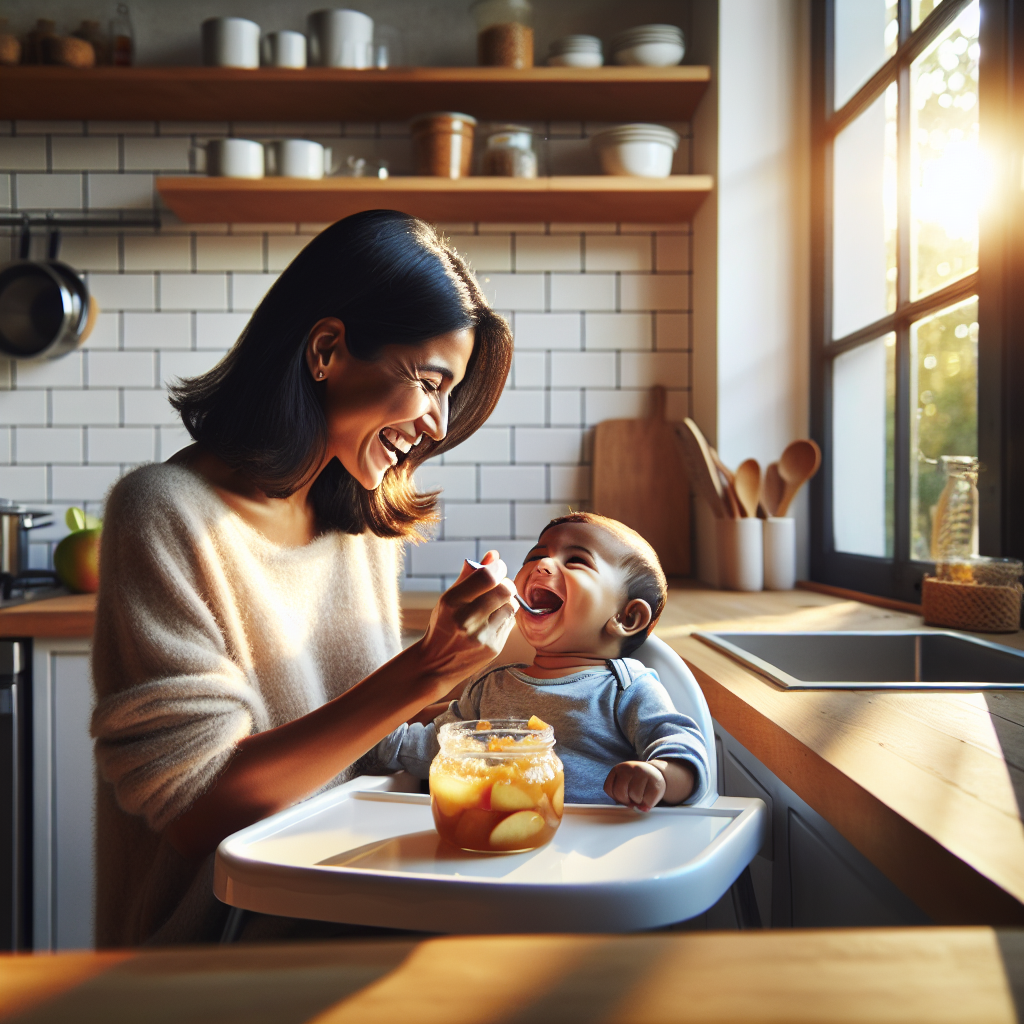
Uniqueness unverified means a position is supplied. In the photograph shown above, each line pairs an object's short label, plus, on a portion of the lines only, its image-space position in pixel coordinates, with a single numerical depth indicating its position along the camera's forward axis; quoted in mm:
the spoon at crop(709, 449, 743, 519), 2477
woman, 950
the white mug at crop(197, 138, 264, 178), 2516
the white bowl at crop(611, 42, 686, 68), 2547
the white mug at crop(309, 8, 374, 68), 2531
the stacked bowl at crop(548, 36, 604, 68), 2555
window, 1743
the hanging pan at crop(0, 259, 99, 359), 2688
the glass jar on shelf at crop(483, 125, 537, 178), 2576
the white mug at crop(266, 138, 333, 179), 2547
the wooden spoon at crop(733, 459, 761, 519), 2500
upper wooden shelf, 2516
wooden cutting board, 2812
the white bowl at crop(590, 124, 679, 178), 2555
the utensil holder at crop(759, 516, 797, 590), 2465
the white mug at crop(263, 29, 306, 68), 2539
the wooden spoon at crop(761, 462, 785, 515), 2539
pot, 2525
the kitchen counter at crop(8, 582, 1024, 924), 569
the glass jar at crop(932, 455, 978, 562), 1663
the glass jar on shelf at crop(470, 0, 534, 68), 2557
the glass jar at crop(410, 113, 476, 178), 2553
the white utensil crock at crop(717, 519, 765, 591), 2434
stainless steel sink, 1482
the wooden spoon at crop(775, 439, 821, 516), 2434
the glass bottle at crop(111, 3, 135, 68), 2629
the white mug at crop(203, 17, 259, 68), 2533
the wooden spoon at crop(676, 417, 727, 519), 2449
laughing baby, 1109
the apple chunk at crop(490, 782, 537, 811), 789
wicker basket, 1562
